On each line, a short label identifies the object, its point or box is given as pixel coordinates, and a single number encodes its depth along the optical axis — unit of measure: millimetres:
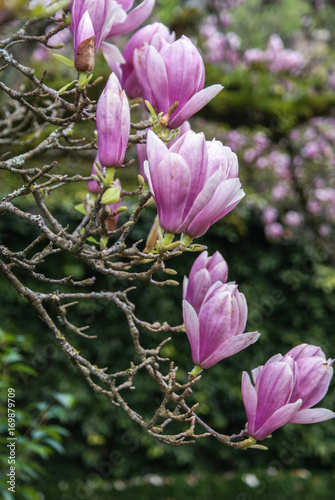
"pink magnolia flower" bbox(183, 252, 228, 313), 827
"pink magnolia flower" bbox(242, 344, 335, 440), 749
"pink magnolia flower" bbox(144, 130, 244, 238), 675
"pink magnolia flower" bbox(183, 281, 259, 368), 755
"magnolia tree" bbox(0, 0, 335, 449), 705
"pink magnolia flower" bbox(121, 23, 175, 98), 844
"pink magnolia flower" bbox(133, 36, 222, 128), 761
